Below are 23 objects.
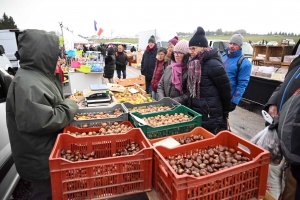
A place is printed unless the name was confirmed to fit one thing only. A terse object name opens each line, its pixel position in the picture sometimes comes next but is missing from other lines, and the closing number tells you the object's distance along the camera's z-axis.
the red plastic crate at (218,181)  1.20
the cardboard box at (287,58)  6.73
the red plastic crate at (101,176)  1.35
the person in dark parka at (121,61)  10.78
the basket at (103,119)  2.24
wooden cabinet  7.47
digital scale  3.06
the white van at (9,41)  12.95
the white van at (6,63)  6.91
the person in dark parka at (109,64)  8.66
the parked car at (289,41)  7.80
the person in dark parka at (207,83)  2.51
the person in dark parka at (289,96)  1.70
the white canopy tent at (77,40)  18.64
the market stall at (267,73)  5.83
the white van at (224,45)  12.11
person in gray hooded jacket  1.65
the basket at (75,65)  6.84
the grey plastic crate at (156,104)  2.85
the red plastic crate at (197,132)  1.90
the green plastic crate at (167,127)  2.00
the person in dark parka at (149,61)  5.90
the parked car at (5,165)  2.32
